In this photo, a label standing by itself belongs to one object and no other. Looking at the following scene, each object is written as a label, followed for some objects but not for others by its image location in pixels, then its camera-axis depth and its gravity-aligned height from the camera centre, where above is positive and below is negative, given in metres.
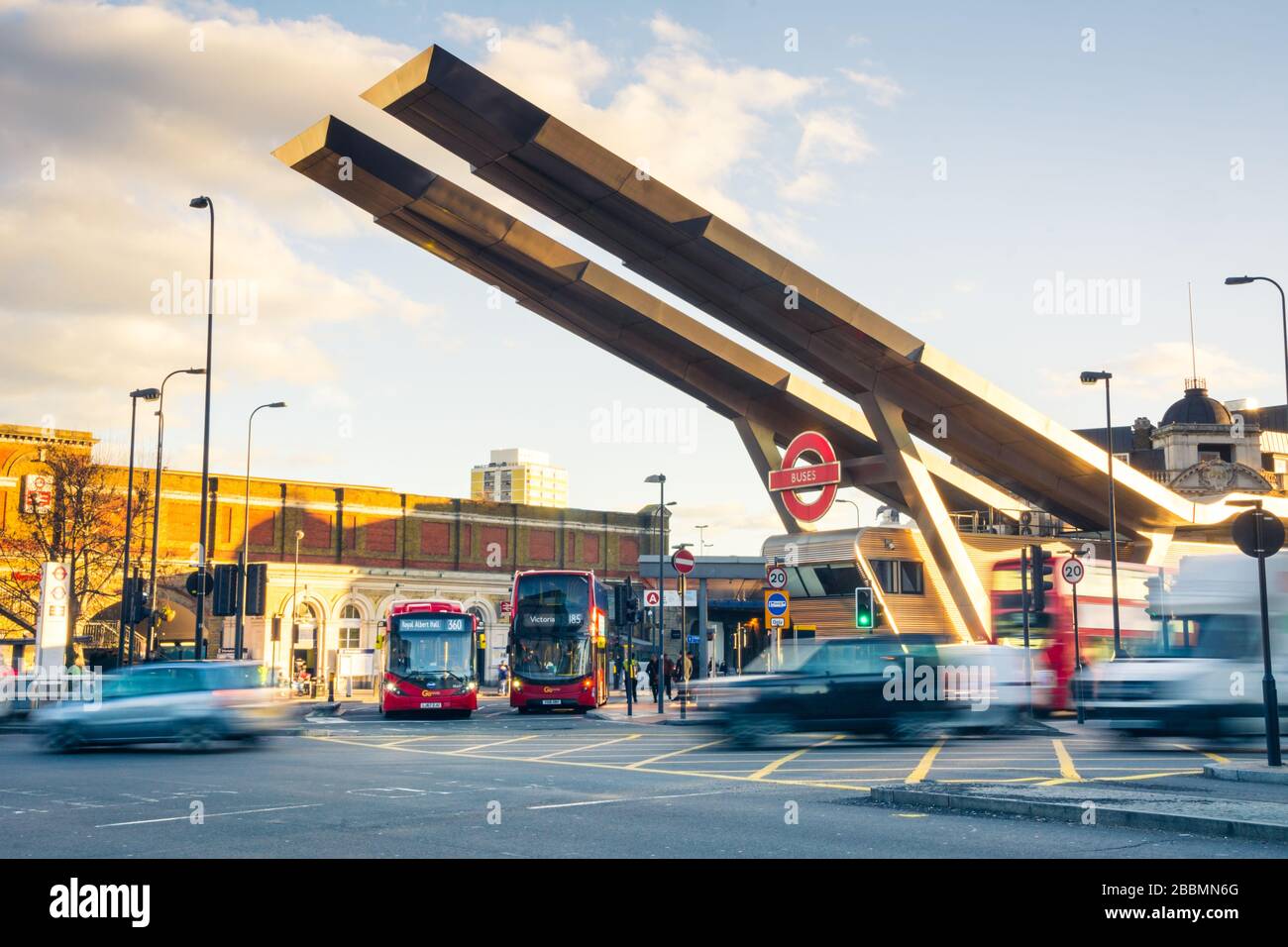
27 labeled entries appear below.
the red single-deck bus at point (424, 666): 35.00 -1.93
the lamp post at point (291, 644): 64.50 -2.50
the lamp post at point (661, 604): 33.77 -0.31
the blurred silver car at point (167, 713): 20.64 -1.88
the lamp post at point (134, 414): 34.95 +5.84
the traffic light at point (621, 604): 35.09 -0.30
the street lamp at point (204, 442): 31.78 +3.86
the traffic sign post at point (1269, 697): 15.30 -1.25
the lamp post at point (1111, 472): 35.66 +3.63
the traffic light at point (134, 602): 32.44 -0.22
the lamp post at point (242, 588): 30.67 +0.11
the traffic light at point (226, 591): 29.97 +0.04
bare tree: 51.22 +2.33
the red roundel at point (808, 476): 45.50 +4.05
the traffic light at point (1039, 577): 27.55 +0.34
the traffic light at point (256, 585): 30.62 +0.18
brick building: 63.59 +2.65
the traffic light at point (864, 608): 30.02 -0.35
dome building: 77.50 +9.49
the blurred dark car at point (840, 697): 21.47 -1.72
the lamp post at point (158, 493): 36.98 +2.96
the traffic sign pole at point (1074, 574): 28.63 +0.42
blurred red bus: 30.88 -0.77
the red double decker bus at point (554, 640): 36.34 -1.29
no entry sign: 31.83 +0.78
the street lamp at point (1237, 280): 31.87 +7.55
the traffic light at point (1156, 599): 23.47 -0.14
